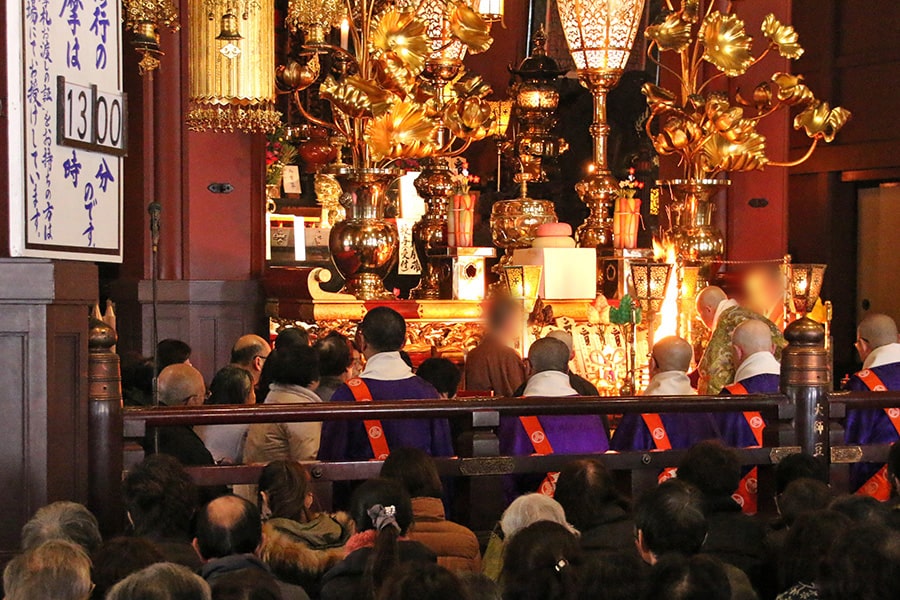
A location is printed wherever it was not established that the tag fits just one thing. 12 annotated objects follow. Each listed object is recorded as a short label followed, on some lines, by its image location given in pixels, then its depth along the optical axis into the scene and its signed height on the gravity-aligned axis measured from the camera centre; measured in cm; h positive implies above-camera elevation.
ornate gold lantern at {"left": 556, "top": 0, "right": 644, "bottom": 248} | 1934 +124
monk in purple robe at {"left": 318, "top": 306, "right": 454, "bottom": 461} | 1107 -64
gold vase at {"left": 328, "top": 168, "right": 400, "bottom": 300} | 1851 -5
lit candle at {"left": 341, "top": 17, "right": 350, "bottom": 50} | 1982 +133
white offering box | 1885 -28
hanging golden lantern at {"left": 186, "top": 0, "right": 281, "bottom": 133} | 1486 +80
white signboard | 863 +30
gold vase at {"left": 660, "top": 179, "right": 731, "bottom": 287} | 2000 +2
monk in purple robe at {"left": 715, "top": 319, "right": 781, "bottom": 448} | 1207 -60
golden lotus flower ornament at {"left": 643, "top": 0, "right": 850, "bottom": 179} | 1931 +83
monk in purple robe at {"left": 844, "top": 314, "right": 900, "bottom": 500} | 1242 -65
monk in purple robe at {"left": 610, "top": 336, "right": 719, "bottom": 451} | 1153 -76
